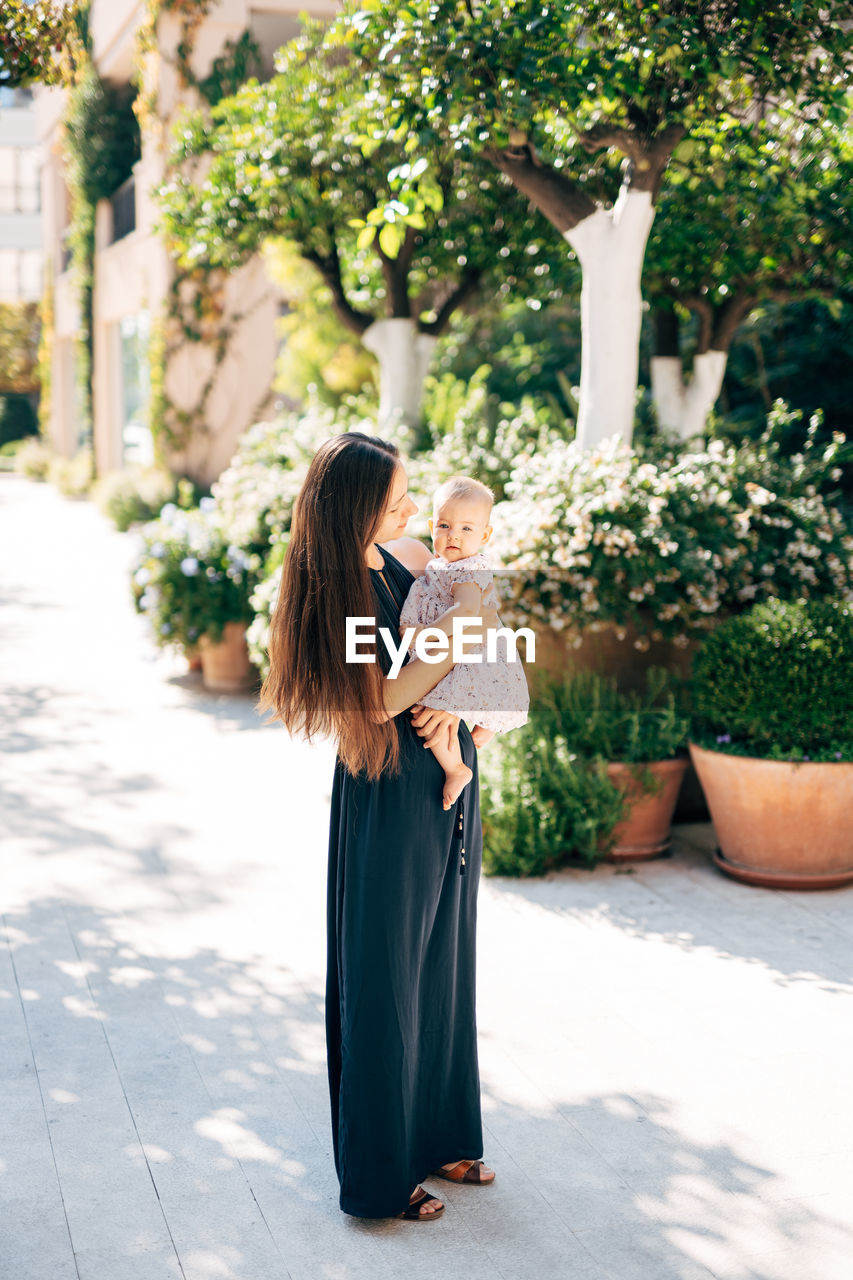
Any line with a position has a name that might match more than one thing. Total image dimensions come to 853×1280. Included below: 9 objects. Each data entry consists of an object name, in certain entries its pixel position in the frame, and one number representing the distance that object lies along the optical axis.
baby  2.69
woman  2.61
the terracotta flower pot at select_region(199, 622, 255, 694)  8.28
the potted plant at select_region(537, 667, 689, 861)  5.28
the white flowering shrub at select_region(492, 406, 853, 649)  5.41
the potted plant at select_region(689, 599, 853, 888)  4.93
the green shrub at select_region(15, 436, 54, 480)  28.06
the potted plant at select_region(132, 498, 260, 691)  7.98
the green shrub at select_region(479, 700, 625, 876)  5.09
